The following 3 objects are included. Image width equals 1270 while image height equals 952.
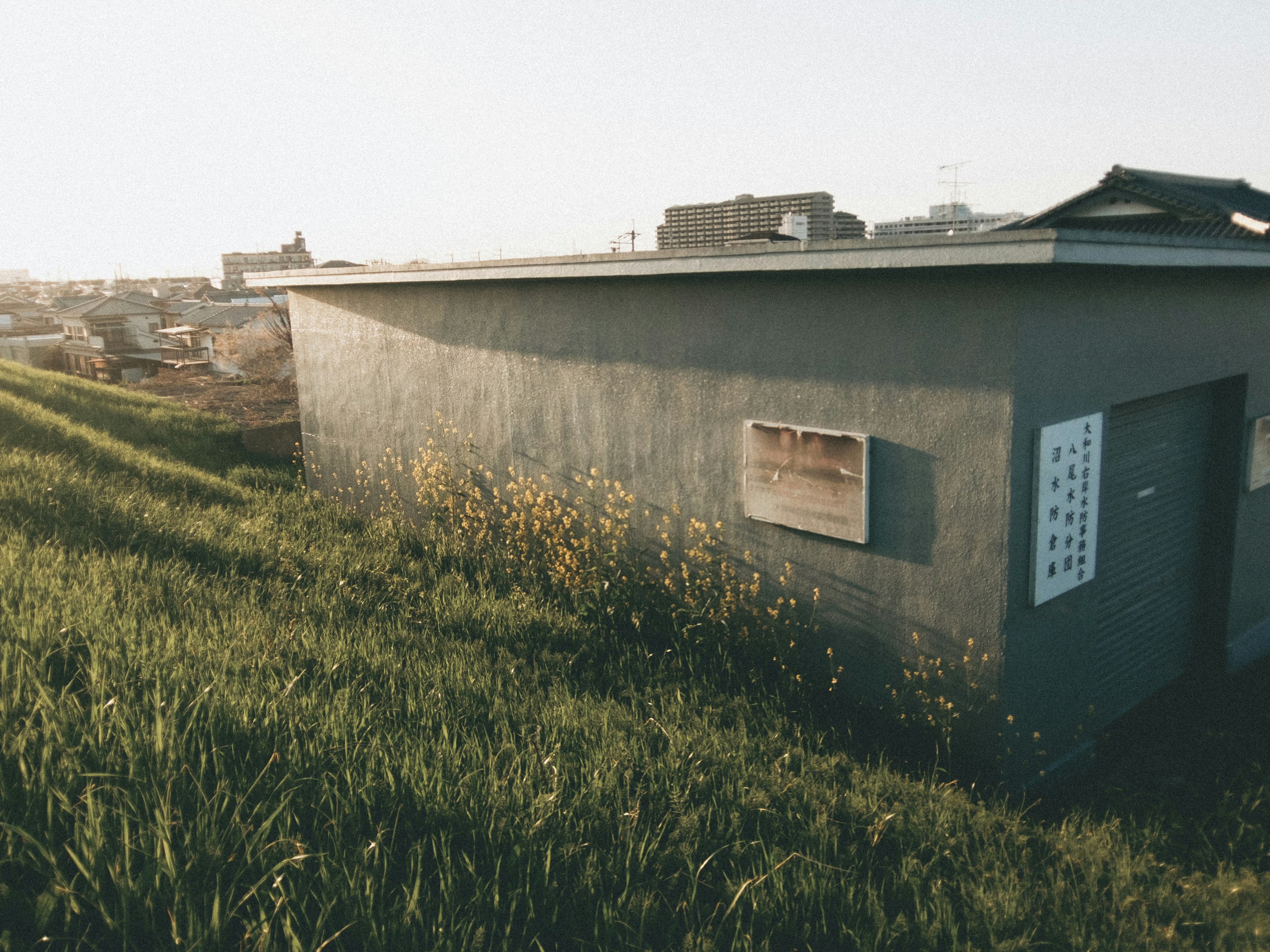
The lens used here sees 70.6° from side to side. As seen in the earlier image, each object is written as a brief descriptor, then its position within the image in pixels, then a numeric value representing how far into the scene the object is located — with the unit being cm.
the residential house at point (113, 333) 5625
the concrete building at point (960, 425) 515
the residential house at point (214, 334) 4950
